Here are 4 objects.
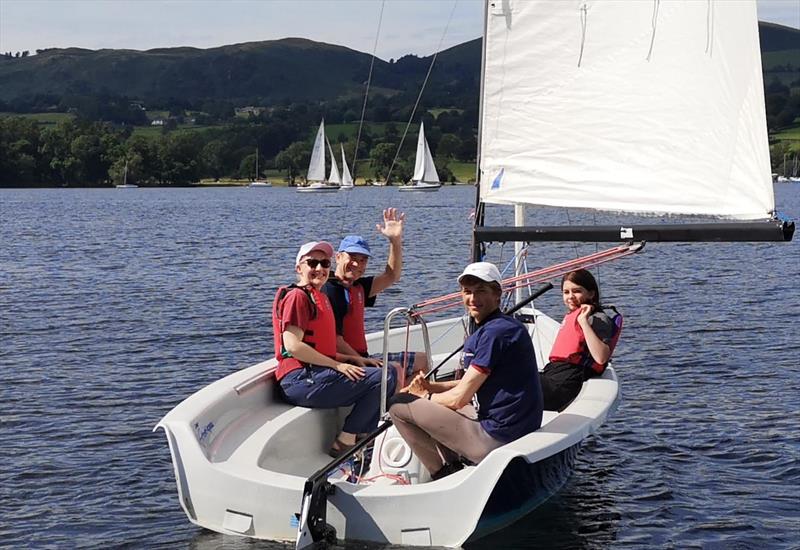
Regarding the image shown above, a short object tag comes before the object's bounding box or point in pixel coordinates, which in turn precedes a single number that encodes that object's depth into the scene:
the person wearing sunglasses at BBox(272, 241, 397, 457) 9.23
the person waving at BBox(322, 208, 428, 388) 9.84
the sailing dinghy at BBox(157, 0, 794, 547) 7.79
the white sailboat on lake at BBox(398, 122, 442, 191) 115.06
